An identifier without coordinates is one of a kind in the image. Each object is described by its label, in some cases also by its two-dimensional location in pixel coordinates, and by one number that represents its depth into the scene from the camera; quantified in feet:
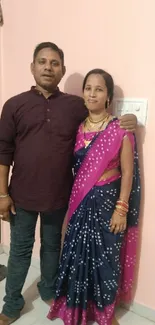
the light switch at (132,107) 4.54
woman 4.22
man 4.22
